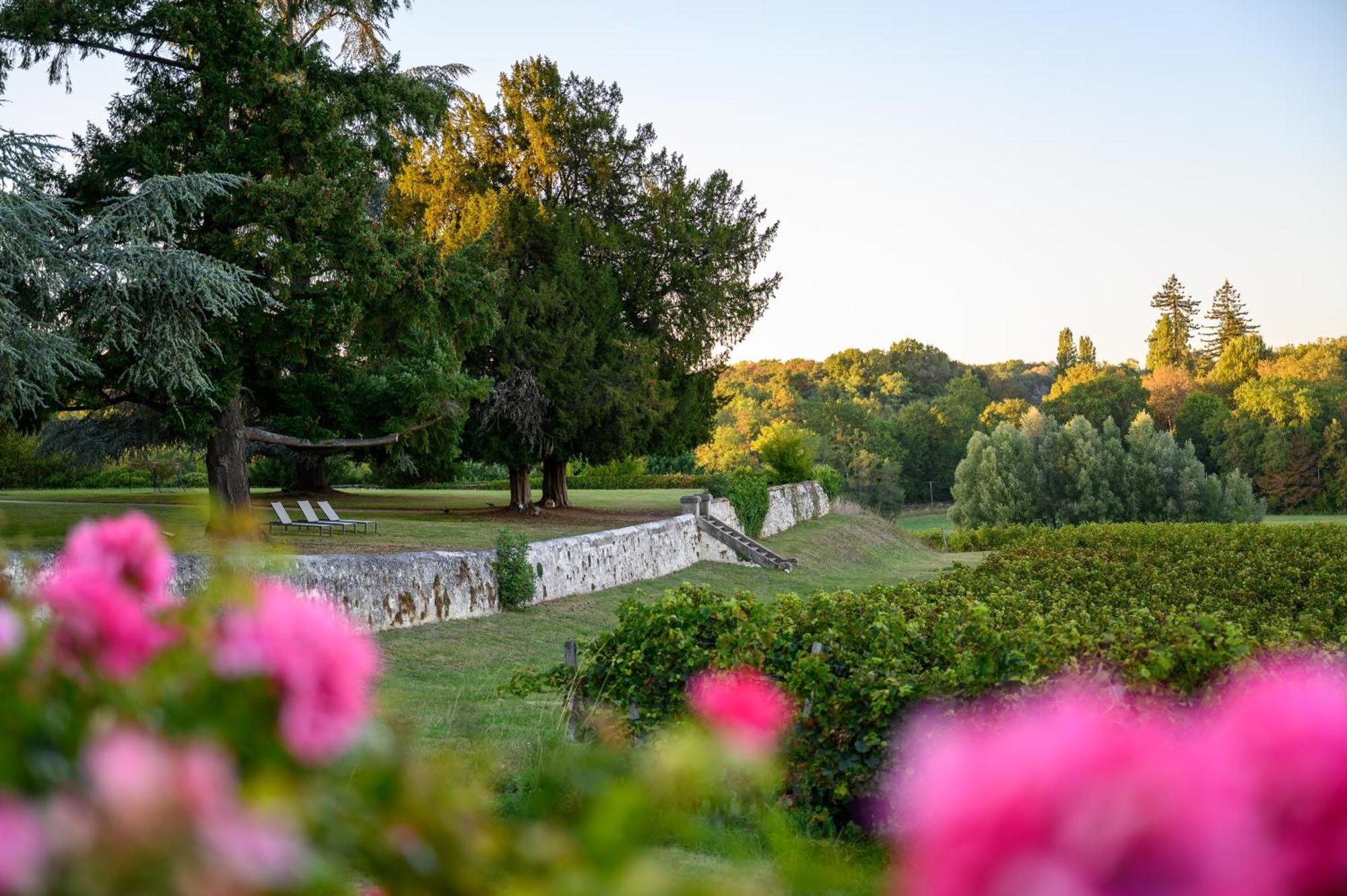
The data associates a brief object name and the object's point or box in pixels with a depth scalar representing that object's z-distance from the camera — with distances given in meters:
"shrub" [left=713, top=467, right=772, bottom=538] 30.52
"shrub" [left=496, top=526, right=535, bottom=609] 16.77
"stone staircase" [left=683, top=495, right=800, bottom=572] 27.19
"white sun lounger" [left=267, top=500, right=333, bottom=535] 20.28
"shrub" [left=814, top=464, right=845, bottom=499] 41.66
